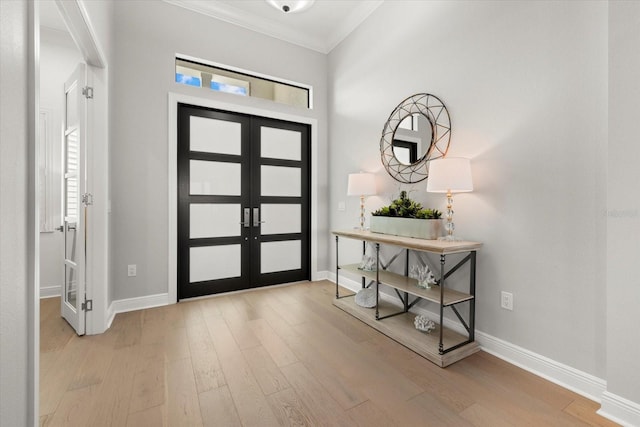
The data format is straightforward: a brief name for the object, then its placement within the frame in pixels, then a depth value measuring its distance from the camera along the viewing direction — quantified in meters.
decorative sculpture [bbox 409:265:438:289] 2.32
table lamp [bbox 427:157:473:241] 2.11
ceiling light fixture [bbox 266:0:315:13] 2.97
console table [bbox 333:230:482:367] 2.03
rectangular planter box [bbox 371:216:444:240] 2.35
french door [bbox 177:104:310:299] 3.30
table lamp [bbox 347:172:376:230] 3.17
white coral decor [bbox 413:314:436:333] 2.36
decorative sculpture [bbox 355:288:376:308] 2.95
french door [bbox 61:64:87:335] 2.38
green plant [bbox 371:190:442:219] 2.45
